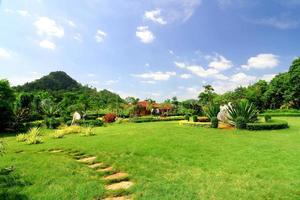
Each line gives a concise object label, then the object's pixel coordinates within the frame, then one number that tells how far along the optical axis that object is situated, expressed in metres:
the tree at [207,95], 38.81
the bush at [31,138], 10.30
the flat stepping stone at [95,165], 5.56
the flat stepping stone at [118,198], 3.69
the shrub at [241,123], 12.76
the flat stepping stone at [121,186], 4.13
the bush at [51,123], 18.47
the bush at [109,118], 23.29
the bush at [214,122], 13.64
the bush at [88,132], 12.02
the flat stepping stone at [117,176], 4.64
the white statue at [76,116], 21.90
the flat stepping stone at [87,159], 6.22
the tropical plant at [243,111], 13.45
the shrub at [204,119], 17.66
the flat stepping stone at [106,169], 5.25
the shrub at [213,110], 16.04
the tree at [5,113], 17.29
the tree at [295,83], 33.42
